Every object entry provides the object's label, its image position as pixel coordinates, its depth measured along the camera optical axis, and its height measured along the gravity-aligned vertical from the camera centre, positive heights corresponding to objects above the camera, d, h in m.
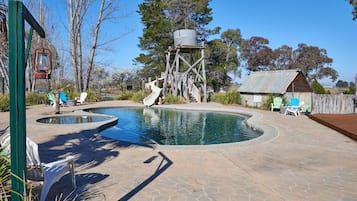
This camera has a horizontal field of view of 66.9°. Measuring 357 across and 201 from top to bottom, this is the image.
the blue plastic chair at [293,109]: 12.90 -0.77
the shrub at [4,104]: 13.51 -0.63
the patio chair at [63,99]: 16.76 -0.45
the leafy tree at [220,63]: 29.39 +3.43
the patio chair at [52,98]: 16.03 -0.37
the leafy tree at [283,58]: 42.81 +5.58
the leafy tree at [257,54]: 42.78 +6.28
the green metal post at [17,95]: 1.98 -0.03
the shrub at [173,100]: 19.52 -0.55
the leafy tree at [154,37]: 27.22 +5.72
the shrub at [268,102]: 15.46 -0.52
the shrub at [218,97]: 19.85 -0.37
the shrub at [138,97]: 20.42 -0.36
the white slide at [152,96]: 18.32 -0.26
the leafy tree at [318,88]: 19.09 +0.37
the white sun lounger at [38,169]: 2.95 -0.89
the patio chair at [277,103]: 14.70 -0.55
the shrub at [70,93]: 19.81 -0.09
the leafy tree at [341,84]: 46.64 +1.64
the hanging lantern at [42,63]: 5.17 +0.57
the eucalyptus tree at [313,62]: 41.75 +4.83
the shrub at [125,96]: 23.00 -0.33
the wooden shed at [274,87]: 15.22 +0.36
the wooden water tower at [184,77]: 19.52 +1.22
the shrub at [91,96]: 20.74 -0.32
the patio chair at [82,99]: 18.54 -0.50
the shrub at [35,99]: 17.33 -0.47
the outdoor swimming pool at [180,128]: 8.49 -1.37
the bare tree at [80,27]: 22.44 +5.49
